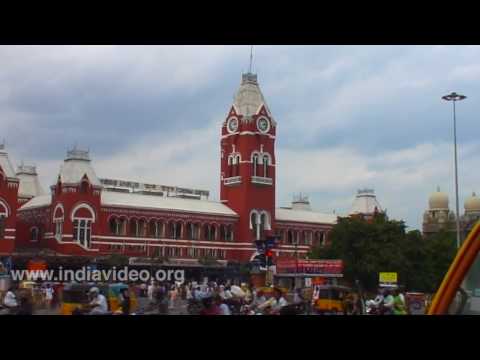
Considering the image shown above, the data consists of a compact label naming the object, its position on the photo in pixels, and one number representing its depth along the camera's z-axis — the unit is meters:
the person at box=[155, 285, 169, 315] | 13.01
